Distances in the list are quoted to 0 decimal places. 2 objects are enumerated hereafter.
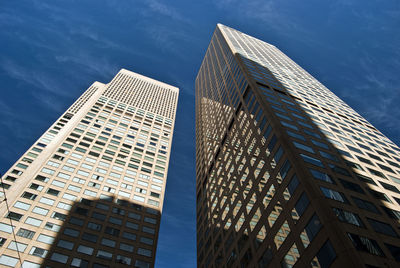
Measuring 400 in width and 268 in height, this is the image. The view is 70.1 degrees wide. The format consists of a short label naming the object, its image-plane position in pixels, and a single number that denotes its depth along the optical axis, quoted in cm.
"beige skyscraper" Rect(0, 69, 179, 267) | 4450
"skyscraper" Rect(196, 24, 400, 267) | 2575
